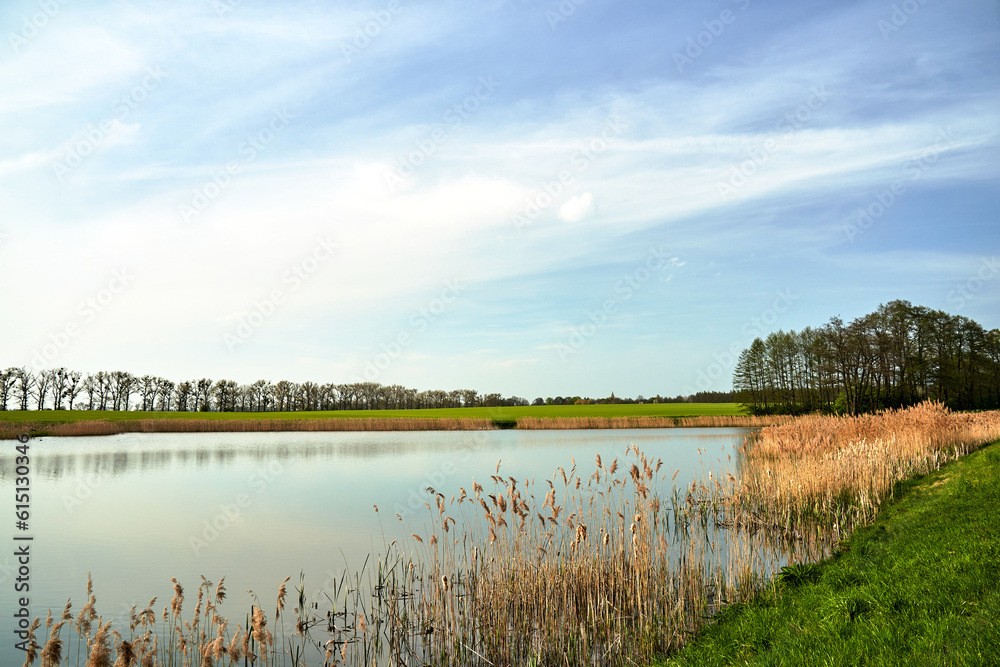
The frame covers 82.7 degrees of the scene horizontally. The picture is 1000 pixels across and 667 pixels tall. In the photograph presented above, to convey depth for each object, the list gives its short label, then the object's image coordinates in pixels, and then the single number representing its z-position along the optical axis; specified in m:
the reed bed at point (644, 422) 51.53
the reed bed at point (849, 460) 11.99
